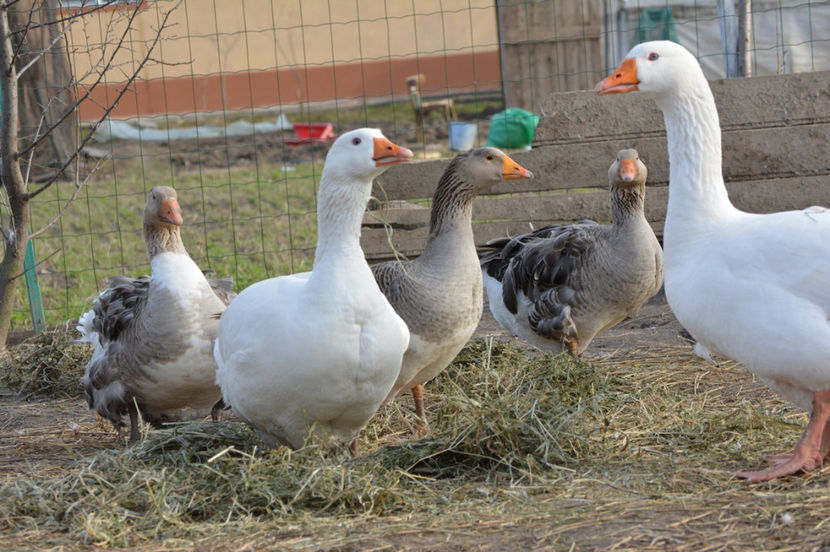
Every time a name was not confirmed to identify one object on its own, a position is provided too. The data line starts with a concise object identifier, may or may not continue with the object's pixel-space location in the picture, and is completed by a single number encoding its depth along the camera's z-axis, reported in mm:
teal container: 13898
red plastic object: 17500
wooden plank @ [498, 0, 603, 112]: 16141
